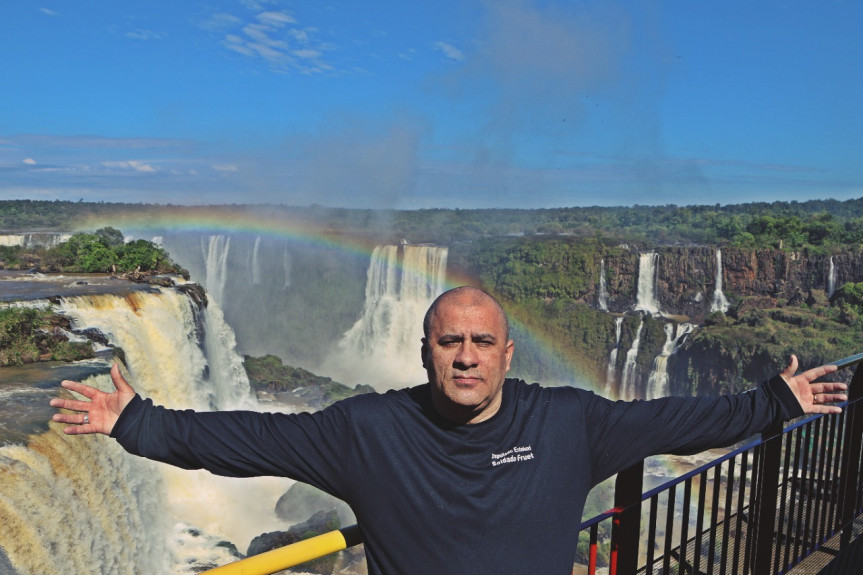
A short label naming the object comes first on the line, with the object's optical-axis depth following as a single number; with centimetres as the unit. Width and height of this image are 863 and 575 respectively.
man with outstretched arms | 187
